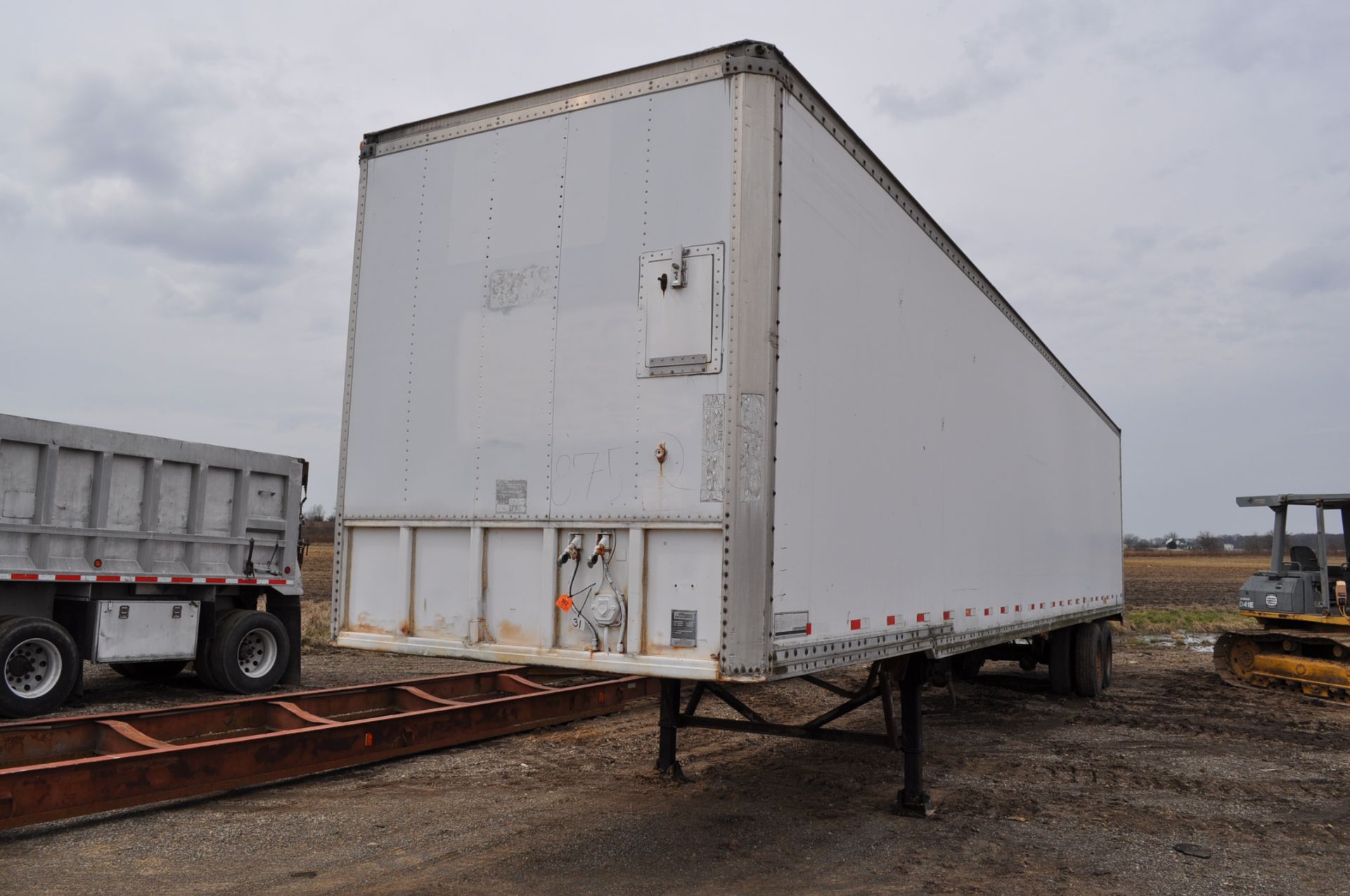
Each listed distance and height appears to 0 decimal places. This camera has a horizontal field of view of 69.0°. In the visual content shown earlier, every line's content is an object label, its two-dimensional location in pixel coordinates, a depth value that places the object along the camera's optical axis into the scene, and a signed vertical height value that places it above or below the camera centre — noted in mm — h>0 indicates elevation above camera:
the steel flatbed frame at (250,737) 5949 -1658
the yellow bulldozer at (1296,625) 14102 -1094
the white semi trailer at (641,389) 4746 +786
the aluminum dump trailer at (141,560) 9828 -458
